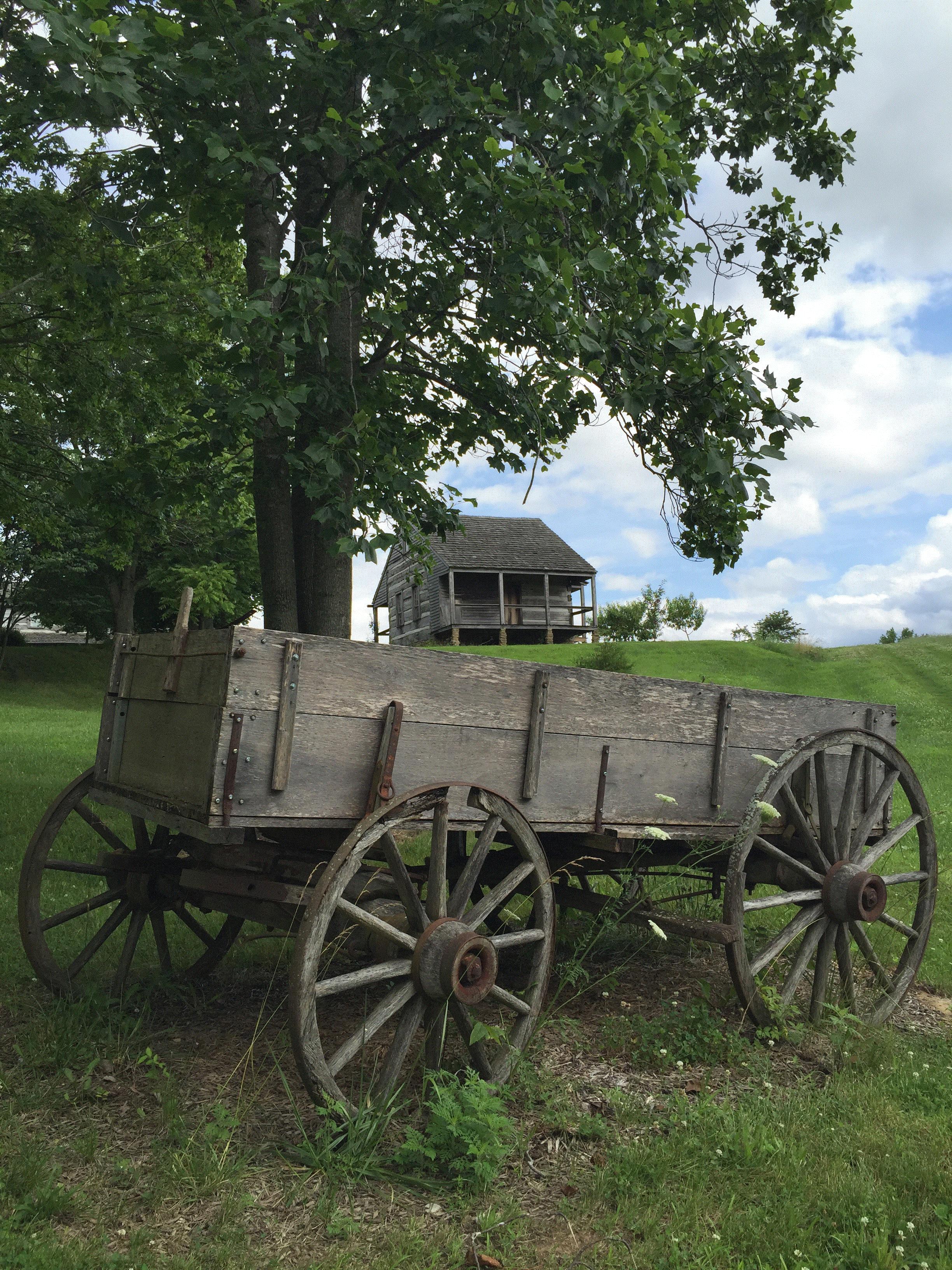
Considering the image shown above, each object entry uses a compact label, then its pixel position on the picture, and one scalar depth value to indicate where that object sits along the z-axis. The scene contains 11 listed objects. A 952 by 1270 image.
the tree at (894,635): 39.46
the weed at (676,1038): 4.18
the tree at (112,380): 7.97
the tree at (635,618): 45.56
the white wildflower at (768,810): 4.22
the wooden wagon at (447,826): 3.27
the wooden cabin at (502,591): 37.16
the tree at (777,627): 51.44
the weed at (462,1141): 3.06
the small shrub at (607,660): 19.19
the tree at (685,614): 50.62
